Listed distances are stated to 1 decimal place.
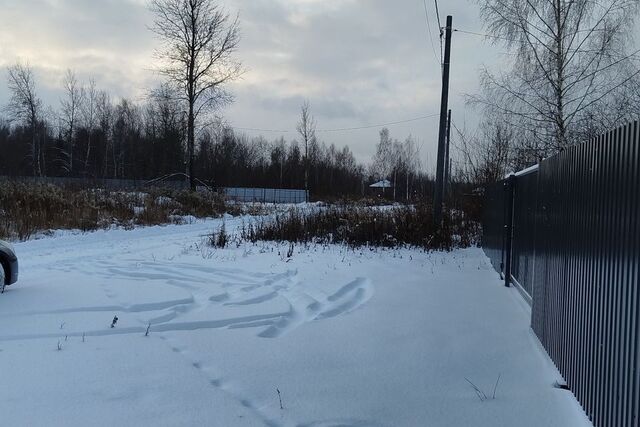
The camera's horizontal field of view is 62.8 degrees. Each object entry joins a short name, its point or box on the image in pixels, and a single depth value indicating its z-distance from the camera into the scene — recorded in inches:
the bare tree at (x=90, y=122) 2385.6
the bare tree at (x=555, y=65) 677.3
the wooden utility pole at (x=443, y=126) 595.8
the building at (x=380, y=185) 3166.8
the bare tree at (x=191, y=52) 1326.3
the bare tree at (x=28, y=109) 2085.4
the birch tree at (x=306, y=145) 2564.0
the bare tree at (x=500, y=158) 713.0
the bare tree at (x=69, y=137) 2337.1
